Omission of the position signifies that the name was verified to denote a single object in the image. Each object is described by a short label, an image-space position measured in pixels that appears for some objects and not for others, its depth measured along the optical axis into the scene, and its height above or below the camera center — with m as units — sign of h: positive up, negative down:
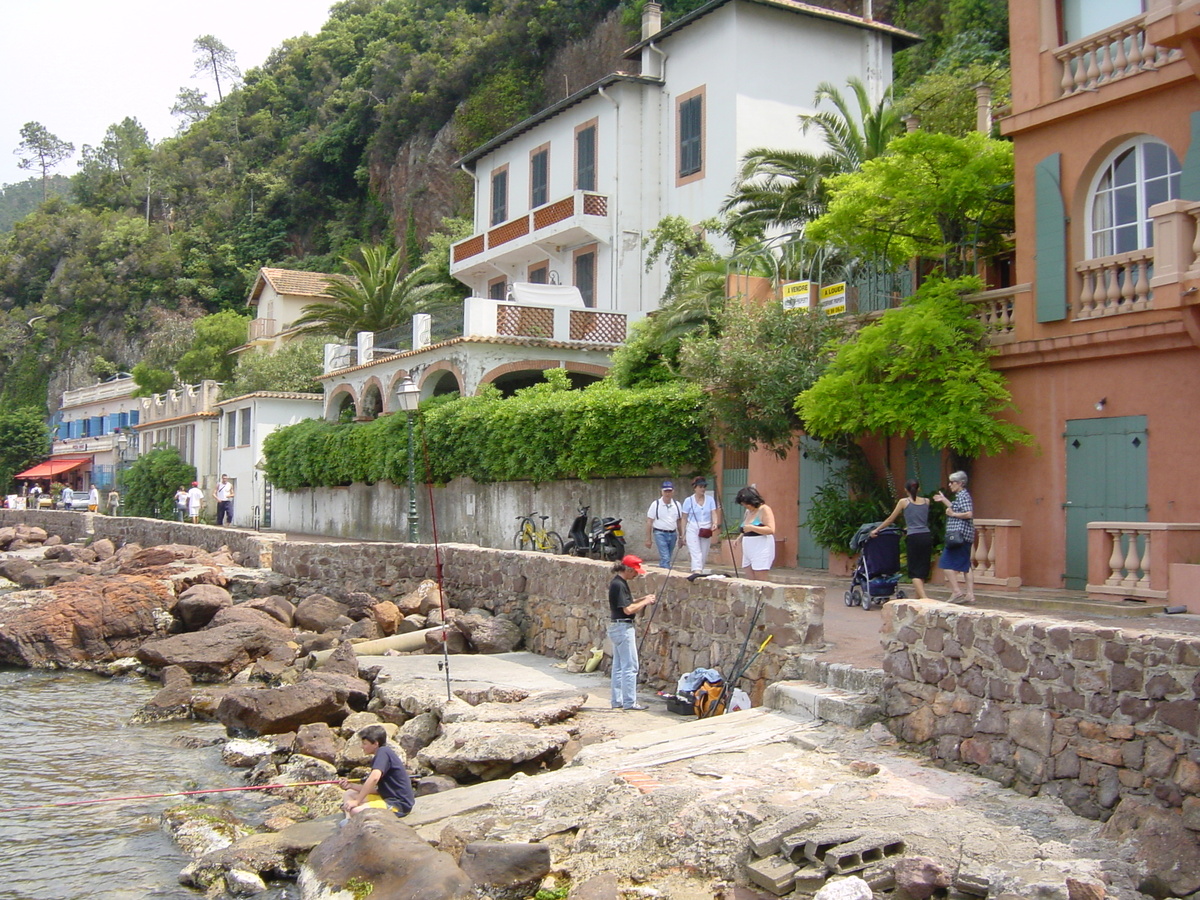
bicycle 21.86 -0.99
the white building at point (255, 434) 39.22 +2.08
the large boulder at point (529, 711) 9.98 -2.07
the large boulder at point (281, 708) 11.91 -2.36
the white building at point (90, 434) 60.81 +3.44
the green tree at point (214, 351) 54.28 +6.92
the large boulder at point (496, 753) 8.96 -2.16
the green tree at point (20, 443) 66.94 +3.04
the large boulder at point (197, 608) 18.97 -2.01
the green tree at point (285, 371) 42.59 +4.70
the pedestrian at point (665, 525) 15.50 -0.51
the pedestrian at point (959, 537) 12.42 -0.58
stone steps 8.04 -1.62
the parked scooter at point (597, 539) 18.81 -0.89
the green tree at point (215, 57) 91.56 +36.42
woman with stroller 12.28 -0.53
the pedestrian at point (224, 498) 37.72 -0.22
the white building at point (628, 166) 27.03 +8.54
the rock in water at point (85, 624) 17.72 -2.18
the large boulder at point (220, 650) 15.77 -2.31
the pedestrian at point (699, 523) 14.68 -0.47
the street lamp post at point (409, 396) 19.19 +1.66
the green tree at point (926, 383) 14.22 +1.37
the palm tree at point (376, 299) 38.00 +6.65
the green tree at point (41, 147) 110.69 +34.98
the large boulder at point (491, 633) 14.55 -1.91
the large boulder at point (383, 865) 6.40 -2.25
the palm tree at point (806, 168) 20.50 +6.34
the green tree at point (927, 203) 15.62 +4.11
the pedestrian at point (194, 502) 40.16 -0.38
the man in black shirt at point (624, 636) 10.13 -1.36
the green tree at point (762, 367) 16.33 +1.81
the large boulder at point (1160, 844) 5.33 -1.81
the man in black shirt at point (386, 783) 7.71 -2.07
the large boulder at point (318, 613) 18.36 -2.07
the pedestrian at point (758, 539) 11.98 -0.57
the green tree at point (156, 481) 45.59 +0.47
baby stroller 13.31 -1.01
